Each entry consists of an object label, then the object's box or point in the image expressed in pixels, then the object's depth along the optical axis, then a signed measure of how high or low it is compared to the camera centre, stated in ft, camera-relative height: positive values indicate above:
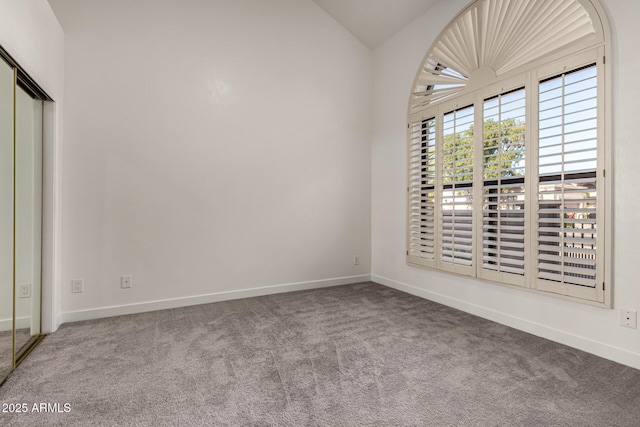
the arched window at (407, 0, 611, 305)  7.27 +1.75
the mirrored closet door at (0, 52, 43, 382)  6.23 -0.09
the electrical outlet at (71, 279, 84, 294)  9.39 -2.10
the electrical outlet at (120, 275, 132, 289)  9.95 -2.09
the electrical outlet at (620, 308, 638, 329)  6.64 -2.15
